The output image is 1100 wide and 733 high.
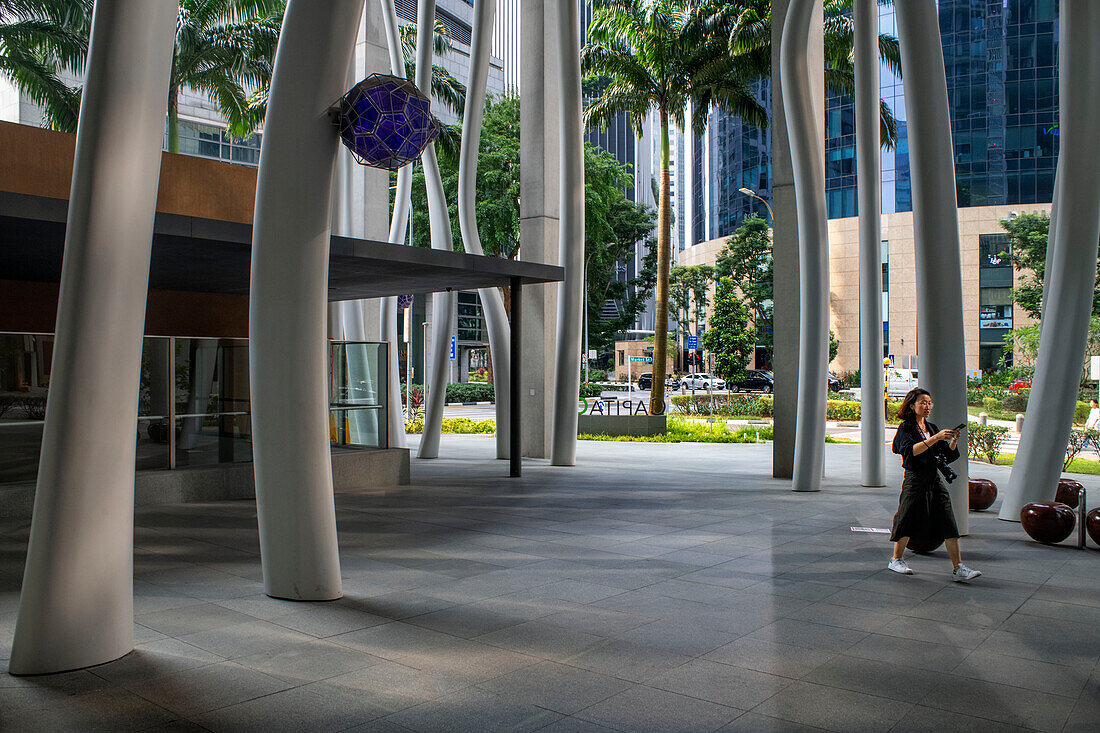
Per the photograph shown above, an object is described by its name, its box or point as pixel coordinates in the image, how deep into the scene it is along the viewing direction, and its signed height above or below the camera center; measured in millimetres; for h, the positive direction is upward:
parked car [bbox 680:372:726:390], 57506 +3983
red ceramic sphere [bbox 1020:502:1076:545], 10055 -852
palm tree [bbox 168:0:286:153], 31188 +13400
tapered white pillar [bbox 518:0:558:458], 21250 +5500
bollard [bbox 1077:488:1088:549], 10094 -899
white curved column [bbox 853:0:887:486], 15836 +3477
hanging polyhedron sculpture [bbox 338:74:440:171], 7027 +2710
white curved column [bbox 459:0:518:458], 19719 +5317
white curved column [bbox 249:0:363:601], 6863 +1209
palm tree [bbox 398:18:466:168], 33906 +13511
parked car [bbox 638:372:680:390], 69056 +4507
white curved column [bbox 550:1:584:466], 17859 +4327
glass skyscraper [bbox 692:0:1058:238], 63094 +25000
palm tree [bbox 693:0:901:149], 26656 +12156
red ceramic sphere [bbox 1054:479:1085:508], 11609 -600
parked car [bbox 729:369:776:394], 54469 +3517
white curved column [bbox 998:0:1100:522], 11406 +2388
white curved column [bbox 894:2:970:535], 10242 +2541
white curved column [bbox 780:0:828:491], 14445 +3779
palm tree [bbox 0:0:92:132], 29203 +12716
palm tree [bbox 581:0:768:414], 27781 +11804
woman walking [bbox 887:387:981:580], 8289 -408
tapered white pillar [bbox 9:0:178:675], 5445 +363
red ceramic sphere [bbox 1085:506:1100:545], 9750 -844
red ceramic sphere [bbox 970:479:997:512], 12734 -719
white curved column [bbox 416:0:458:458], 20516 +3265
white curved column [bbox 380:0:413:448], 20594 +4752
